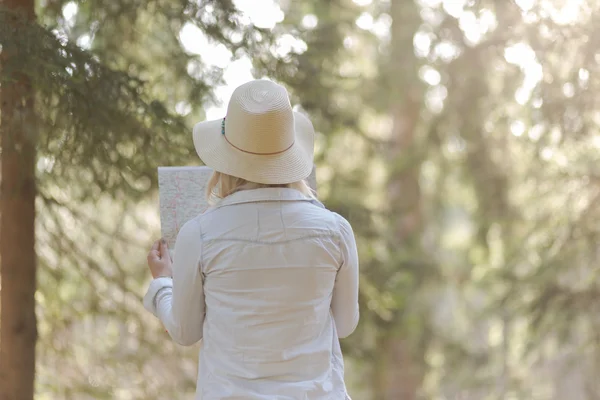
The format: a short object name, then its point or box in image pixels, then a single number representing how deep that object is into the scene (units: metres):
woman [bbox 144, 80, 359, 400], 3.85
